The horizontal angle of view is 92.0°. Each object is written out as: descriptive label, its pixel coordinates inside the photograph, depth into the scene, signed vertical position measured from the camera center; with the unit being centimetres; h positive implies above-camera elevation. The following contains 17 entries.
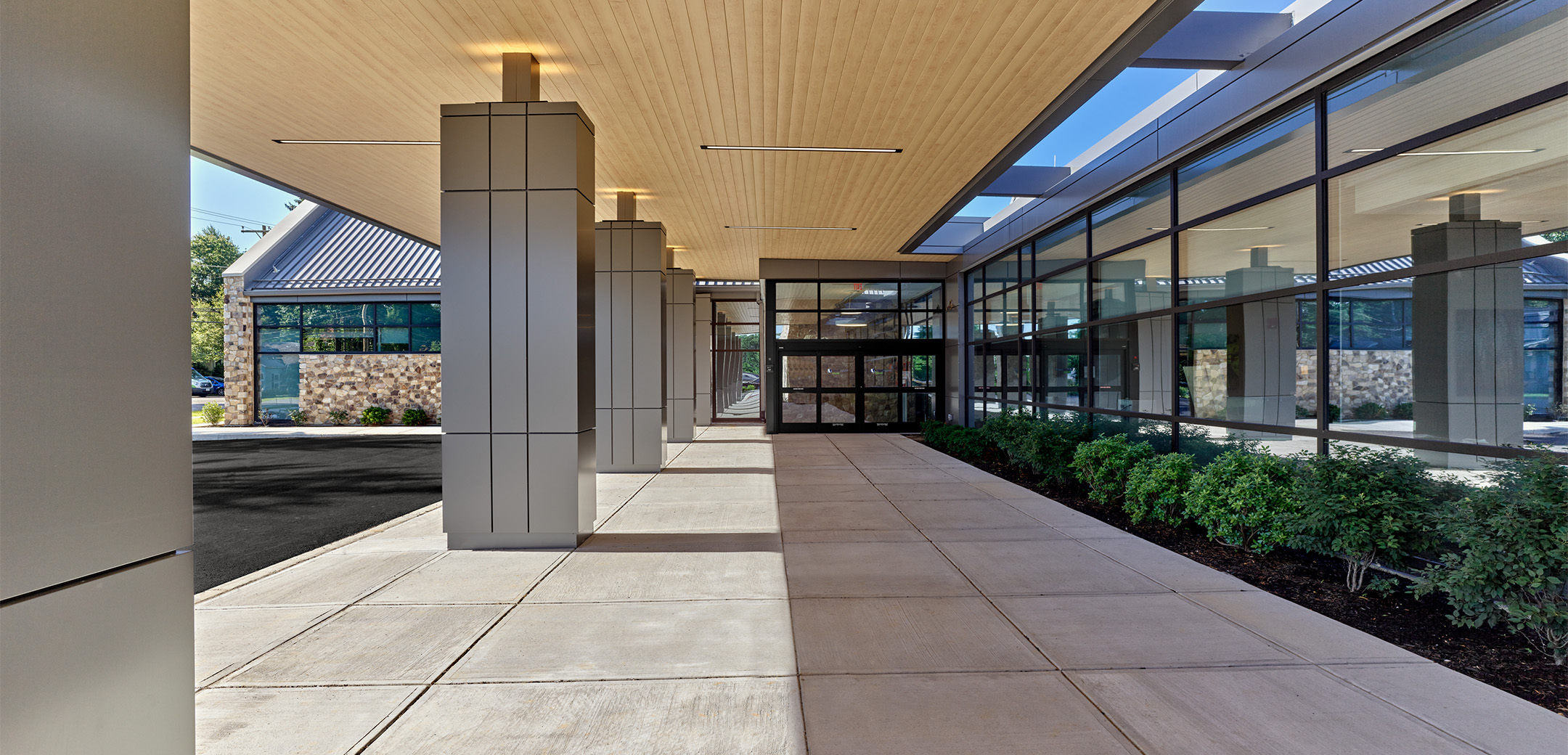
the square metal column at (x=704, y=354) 2594 +86
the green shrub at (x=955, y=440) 1478 -134
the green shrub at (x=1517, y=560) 425 -107
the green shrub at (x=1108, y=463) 911 -109
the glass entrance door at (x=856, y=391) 2127 -41
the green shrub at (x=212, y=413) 2586 -112
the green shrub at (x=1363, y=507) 538 -97
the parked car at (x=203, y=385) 4044 -27
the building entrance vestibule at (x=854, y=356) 2120 +61
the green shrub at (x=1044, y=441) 1089 -100
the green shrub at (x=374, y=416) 2461 -119
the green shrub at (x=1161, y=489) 792 -121
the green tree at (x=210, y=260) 5703 +956
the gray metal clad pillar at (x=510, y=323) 731 +54
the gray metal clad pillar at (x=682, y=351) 1920 +67
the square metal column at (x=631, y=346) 1319 +58
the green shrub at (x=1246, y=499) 653 -112
